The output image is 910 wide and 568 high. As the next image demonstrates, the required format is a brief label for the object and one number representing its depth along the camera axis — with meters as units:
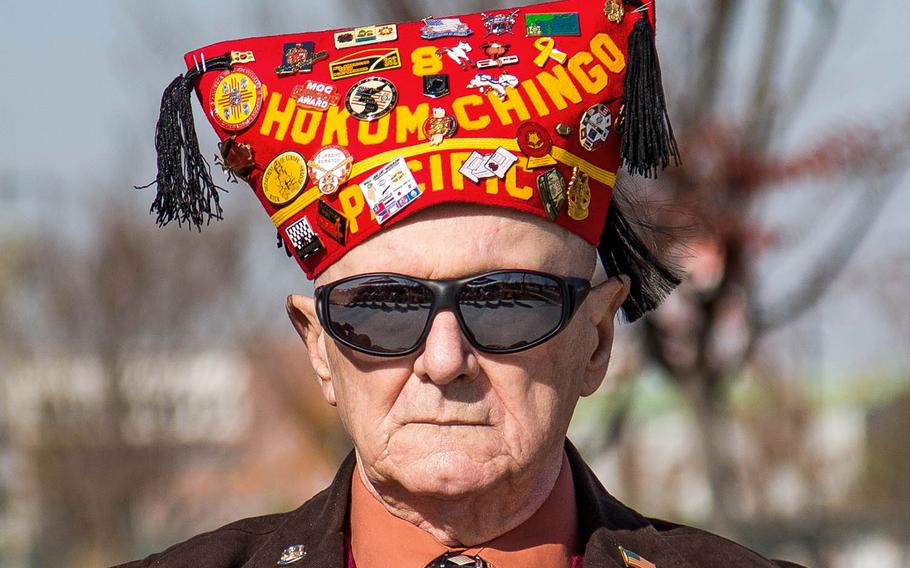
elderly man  4.93
